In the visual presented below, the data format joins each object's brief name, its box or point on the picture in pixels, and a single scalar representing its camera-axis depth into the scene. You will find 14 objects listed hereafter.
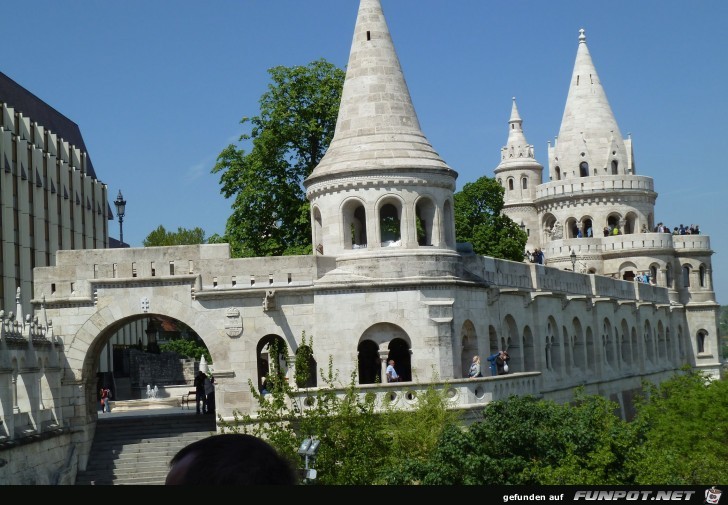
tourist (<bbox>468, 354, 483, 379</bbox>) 31.06
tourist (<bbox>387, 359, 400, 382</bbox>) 29.91
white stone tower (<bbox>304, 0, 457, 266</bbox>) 30.72
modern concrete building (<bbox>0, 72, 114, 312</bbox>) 55.69
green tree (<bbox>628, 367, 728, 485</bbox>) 24.02
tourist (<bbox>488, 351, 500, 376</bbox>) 32.89
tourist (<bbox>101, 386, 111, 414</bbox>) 41.78
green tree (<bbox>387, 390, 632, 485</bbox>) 22.30
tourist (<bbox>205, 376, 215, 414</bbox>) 34.28
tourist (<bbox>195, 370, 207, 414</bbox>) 34.09
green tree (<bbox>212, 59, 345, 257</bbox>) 43.88
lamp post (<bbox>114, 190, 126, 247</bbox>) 48.16
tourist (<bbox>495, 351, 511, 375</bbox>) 32.94
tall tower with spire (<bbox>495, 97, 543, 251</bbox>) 74.94
